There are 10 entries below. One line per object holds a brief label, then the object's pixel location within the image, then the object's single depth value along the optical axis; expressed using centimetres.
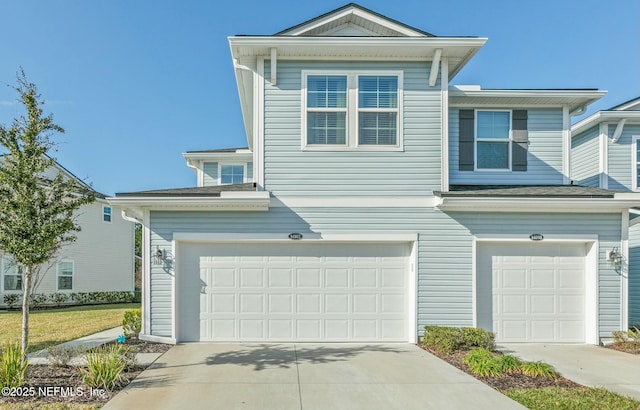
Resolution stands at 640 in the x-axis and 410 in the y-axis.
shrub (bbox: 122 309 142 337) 877
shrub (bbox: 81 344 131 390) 541
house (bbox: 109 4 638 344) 853
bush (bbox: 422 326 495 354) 762
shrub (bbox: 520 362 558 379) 608
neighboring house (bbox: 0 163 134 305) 1787
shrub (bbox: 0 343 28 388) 524
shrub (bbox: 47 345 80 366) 637
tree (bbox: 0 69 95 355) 613
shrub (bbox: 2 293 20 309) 1686
